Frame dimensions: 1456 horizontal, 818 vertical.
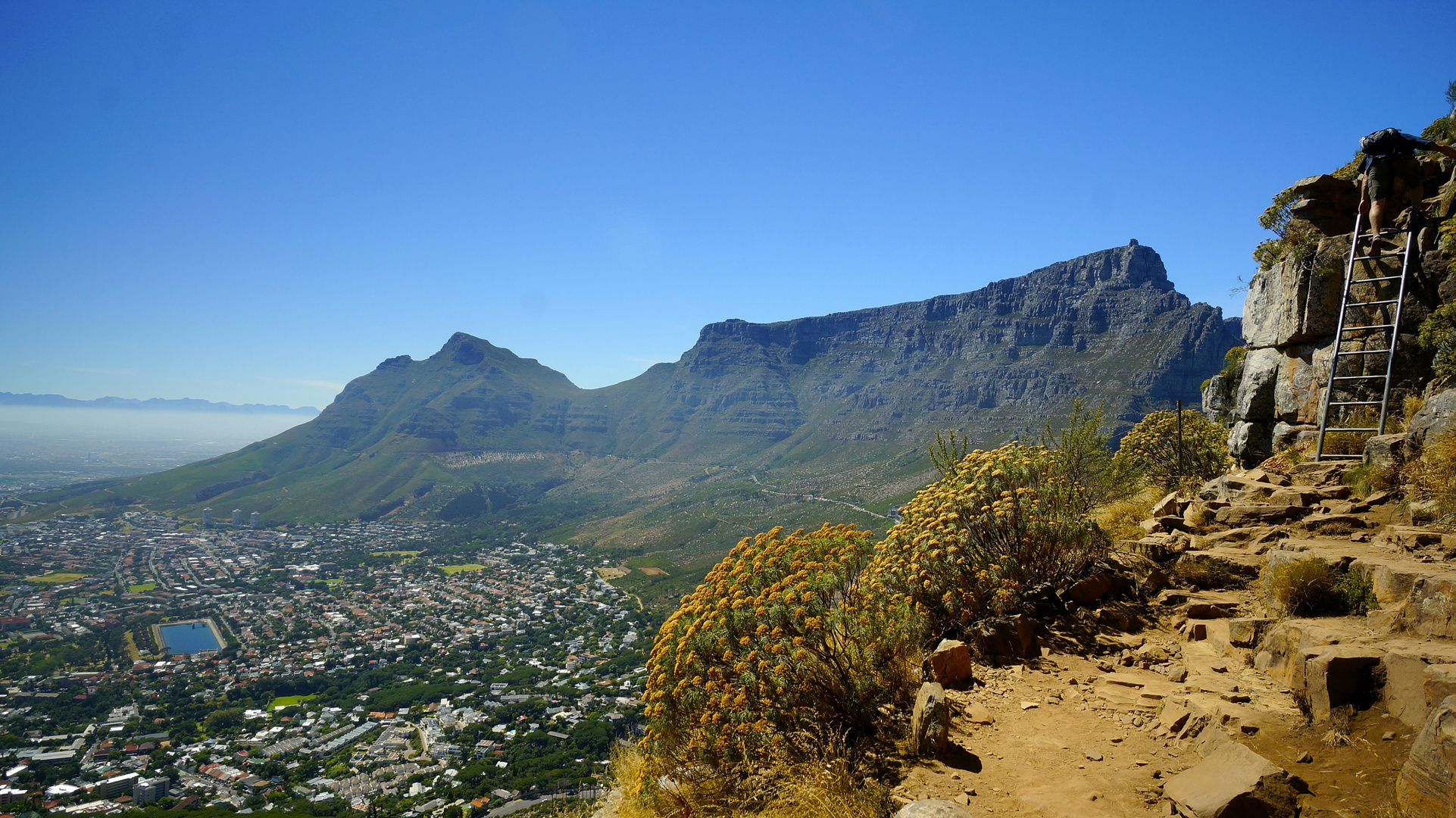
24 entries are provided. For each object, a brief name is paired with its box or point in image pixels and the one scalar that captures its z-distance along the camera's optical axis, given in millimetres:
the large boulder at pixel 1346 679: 4062
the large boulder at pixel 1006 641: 6426
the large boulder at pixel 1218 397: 14266
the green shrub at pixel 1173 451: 13430
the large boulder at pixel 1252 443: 11266
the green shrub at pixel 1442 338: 7930
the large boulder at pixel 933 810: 3498
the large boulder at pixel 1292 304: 10375
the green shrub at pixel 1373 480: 7547
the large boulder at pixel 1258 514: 7859
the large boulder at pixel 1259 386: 11281
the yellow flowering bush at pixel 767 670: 5172
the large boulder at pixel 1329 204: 10922
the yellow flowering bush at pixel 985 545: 7031
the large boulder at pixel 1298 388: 10297
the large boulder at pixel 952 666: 5887
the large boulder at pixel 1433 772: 2898
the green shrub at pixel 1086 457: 9508
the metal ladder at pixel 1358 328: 8422
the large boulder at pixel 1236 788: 3281
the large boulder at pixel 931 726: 4715
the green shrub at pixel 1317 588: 5465
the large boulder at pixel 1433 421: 6833
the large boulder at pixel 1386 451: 7605
